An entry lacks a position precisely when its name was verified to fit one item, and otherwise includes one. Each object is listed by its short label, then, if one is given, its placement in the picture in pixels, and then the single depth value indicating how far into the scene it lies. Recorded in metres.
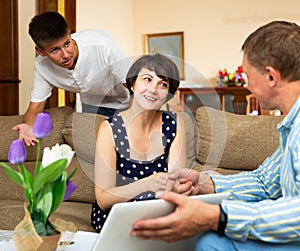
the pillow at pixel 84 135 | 1.82
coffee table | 1.34
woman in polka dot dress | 1.58
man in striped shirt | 1.02
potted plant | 1.08
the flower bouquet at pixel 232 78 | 5.79
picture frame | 6.54
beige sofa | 1.97
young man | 2.23
